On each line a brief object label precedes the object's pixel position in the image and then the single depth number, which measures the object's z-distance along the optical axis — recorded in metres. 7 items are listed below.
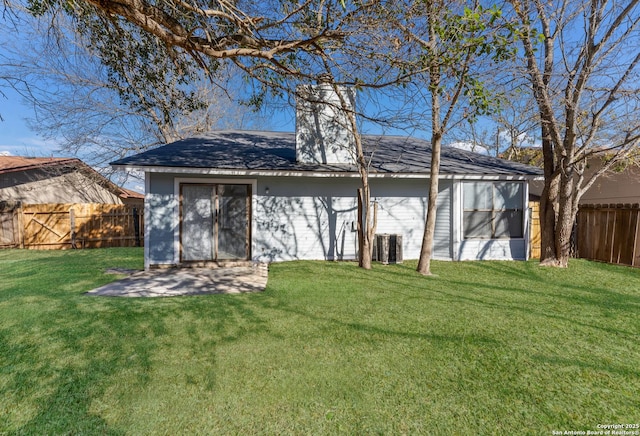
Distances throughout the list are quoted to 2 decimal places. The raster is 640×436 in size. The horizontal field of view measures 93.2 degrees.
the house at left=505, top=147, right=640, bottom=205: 11.23
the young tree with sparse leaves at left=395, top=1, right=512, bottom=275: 3.49
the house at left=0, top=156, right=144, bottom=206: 13.29
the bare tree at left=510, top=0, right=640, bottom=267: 6.25
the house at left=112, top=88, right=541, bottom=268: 7.51
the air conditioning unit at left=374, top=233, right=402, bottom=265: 7.80
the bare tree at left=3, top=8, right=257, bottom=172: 4.69
